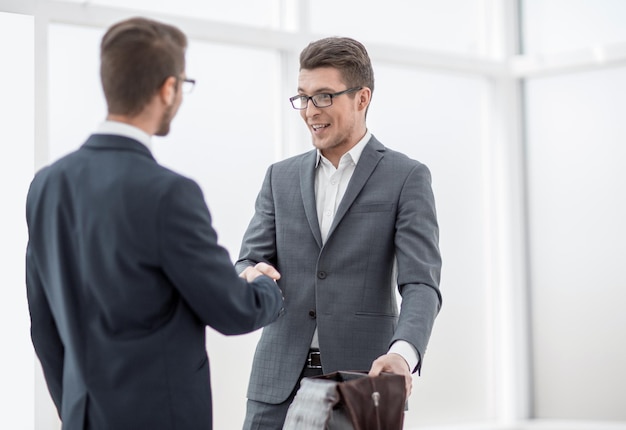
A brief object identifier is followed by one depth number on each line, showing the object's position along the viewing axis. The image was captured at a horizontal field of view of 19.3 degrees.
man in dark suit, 3.28
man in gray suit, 3.77
